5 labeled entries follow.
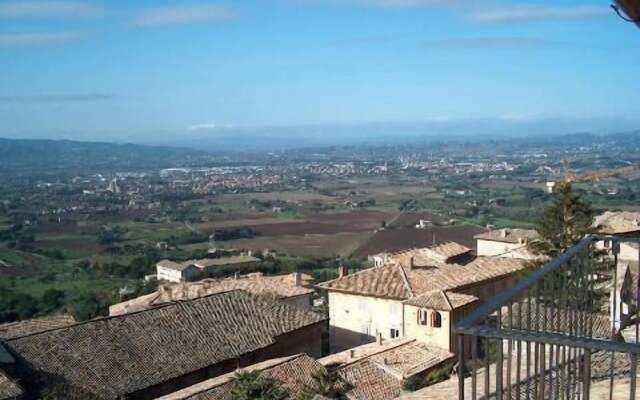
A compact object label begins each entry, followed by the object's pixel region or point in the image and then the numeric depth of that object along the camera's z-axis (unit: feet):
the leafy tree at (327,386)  53.78
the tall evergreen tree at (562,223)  86.64
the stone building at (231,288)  97.71
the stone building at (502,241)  136.36
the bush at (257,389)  47.52
